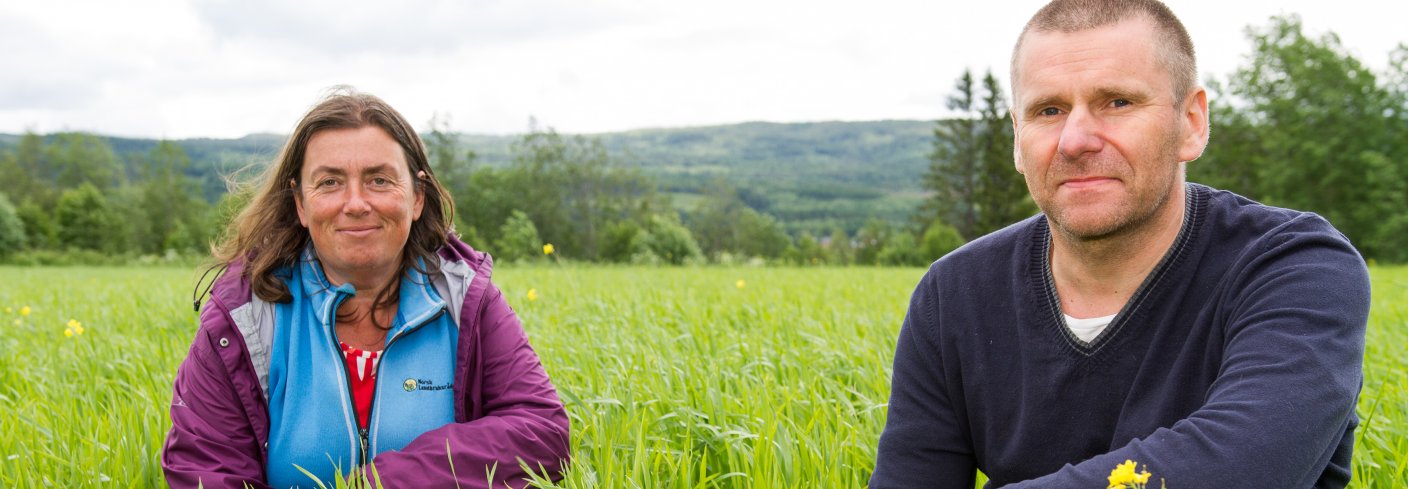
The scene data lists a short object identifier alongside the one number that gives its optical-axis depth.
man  1.50
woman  2.50
